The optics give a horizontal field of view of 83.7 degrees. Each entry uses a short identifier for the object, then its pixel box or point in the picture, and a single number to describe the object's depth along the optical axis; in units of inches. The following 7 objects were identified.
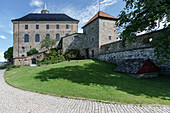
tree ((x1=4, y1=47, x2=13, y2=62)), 1559.1
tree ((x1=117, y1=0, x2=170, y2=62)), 265.6
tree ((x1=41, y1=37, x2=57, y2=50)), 1035.9
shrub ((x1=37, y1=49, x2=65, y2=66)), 784.4
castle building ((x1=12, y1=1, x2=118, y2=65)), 950.4
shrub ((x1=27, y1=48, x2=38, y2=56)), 1152.9
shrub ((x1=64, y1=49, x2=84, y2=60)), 851.6
